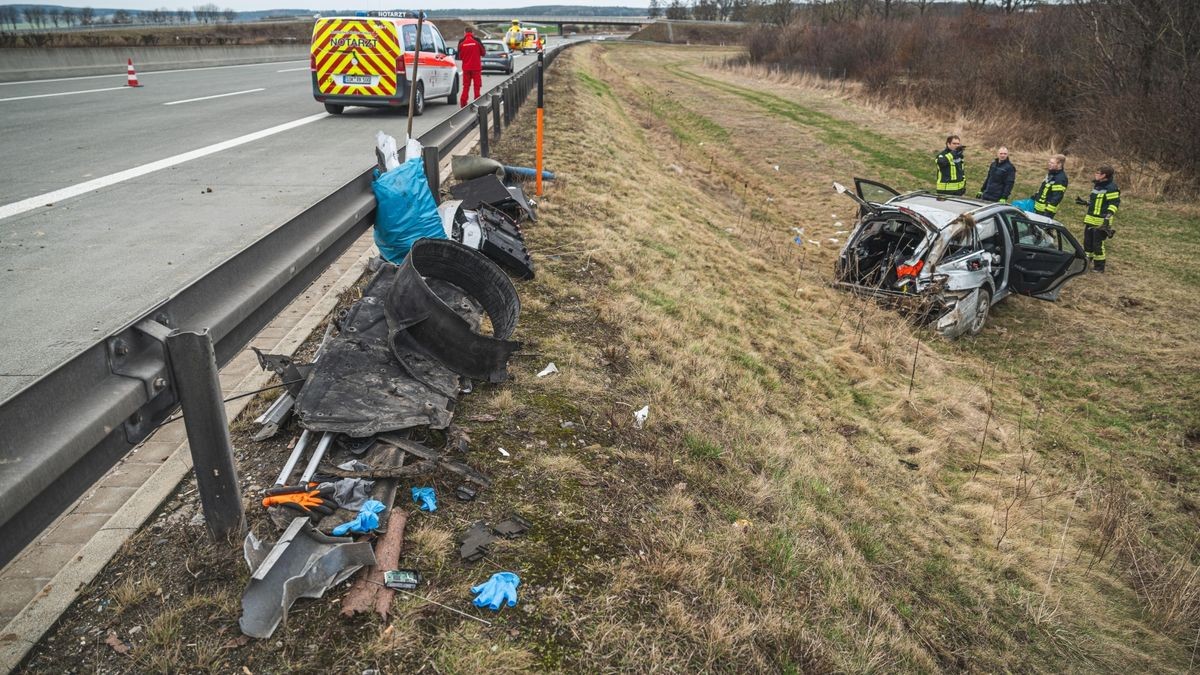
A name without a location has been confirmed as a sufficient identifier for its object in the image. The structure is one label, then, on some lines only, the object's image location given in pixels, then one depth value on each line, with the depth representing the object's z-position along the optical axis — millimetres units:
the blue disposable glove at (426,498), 3463
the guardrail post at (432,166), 6301
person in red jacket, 16125
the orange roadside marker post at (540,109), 9711
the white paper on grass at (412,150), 5965
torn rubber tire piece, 4023
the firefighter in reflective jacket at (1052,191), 13109
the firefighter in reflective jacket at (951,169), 13961
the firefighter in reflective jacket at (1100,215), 12773
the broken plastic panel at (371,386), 3613
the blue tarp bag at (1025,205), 12631
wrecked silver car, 9578
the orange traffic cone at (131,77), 17422
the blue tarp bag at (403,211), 5434
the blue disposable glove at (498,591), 2963
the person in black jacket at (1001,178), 13927
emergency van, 13789
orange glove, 3168
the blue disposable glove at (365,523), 3117
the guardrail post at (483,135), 10008
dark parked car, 30389
